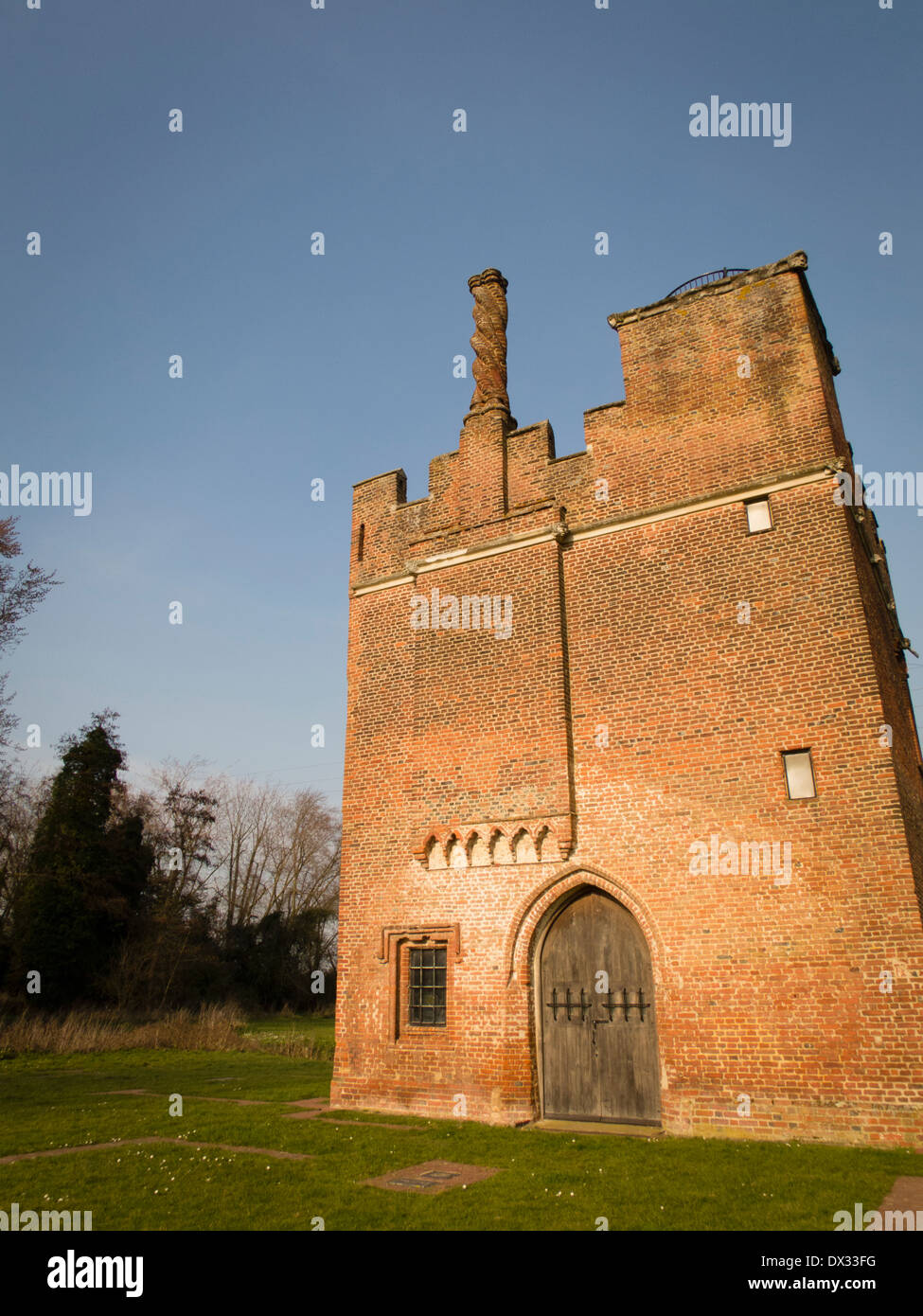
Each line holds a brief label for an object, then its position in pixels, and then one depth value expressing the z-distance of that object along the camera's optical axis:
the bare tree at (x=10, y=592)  18.47
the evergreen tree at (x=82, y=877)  26.97
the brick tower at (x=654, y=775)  9.98
